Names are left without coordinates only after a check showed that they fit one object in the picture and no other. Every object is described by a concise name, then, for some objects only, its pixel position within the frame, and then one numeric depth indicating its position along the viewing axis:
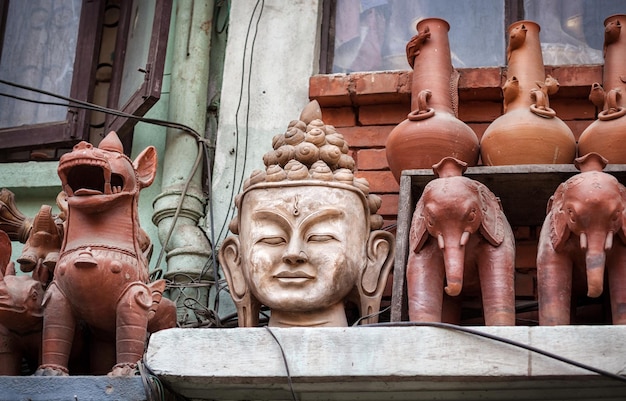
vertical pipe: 5.34
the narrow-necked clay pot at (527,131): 4.63
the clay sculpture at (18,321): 4.48
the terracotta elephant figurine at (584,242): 4.14
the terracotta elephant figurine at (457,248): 4.25
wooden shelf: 4.46
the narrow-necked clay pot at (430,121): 4.73
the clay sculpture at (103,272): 4.38
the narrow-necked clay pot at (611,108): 4.58
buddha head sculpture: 4.53
